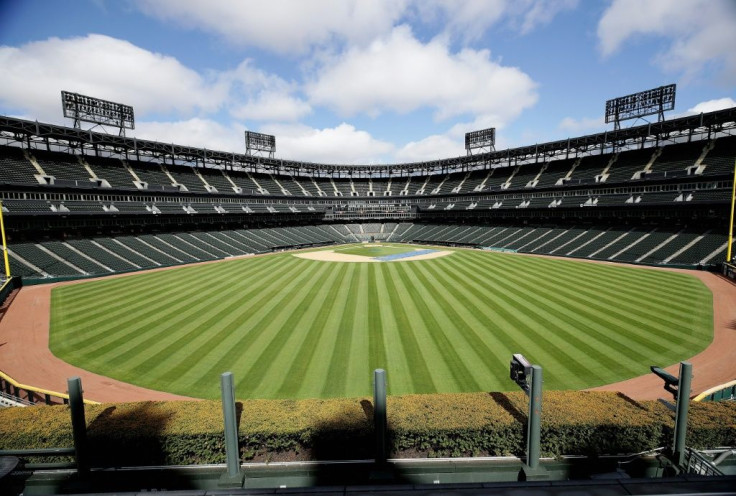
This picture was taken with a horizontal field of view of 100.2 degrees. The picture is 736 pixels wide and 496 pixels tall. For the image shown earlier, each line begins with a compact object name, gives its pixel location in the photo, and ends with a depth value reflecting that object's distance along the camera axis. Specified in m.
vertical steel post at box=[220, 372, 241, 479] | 6.11
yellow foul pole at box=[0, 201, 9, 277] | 30.77
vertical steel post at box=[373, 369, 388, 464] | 6.17
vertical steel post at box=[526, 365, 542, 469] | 6.41
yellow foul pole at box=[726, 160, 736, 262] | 33.51
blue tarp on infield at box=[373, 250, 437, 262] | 51.08
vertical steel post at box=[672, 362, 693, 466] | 6.44
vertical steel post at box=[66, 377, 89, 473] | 6.11
